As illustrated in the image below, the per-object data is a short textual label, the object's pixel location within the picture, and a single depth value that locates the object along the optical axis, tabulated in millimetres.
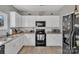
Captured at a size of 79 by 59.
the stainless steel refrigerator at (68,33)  1678
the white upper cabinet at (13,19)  2666
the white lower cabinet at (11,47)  1476
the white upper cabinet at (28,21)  3582
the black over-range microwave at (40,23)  3579
